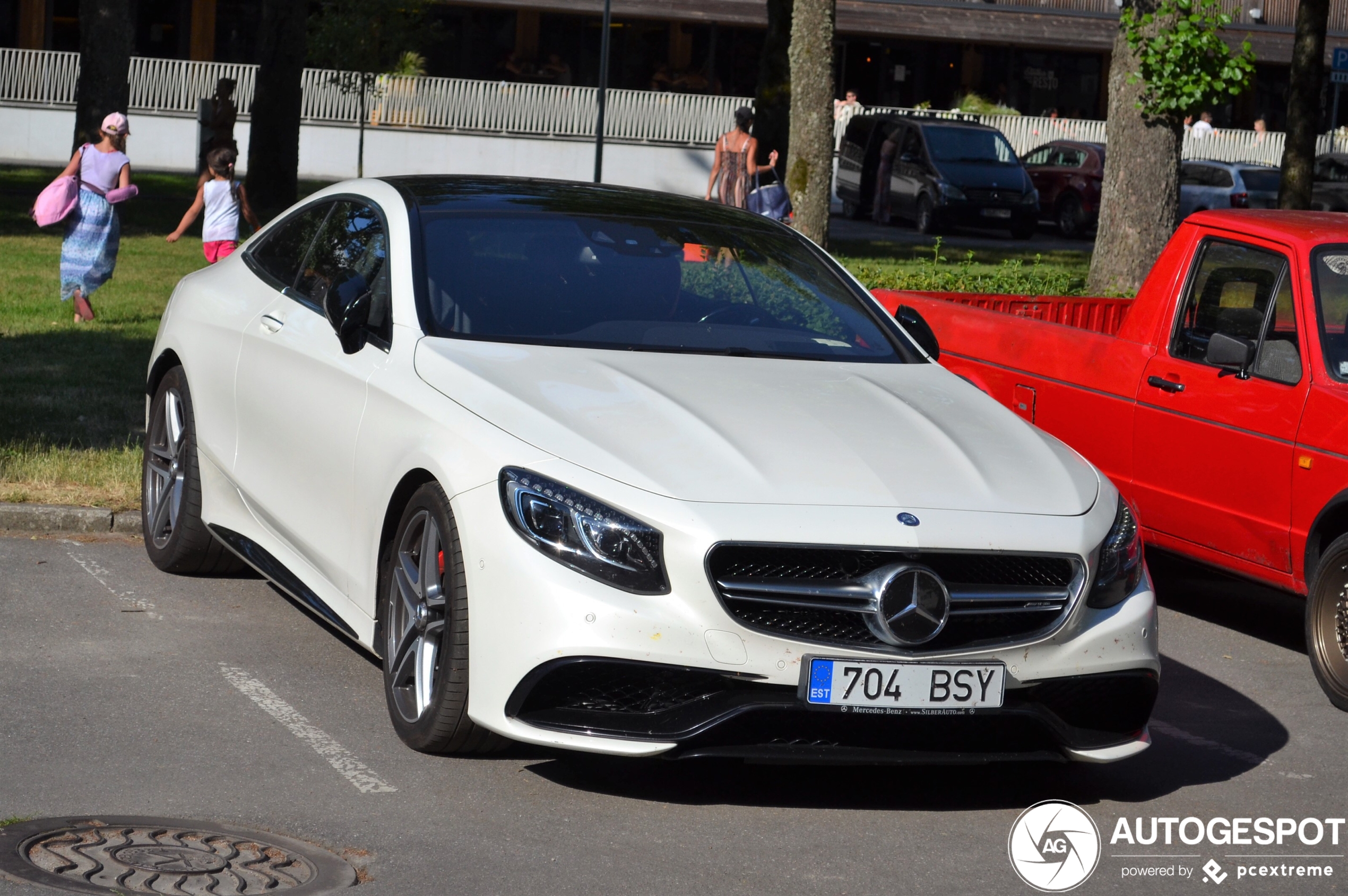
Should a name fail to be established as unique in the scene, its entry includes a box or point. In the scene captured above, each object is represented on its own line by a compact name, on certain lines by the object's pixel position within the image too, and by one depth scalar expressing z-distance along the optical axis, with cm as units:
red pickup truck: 695
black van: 3206
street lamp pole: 2488
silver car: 3425
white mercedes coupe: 478
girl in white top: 1409
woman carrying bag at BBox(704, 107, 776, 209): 2006
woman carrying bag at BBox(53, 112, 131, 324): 1404
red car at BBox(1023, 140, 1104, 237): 3406
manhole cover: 433
